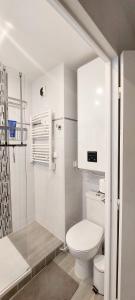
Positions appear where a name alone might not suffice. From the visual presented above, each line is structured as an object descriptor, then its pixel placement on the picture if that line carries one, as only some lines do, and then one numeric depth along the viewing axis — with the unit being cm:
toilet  150
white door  105
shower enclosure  194
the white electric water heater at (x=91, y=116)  163
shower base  157
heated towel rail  205
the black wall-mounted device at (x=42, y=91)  219
